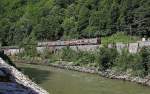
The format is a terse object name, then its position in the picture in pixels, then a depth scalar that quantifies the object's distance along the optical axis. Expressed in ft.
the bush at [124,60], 110.75
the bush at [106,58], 119.70
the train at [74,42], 150.24
